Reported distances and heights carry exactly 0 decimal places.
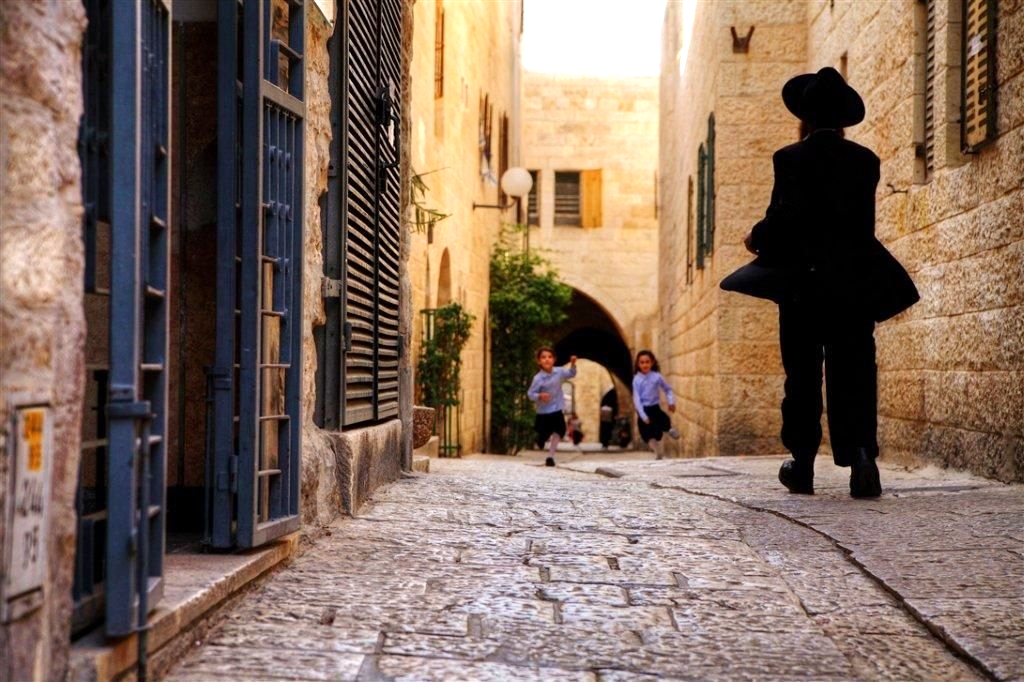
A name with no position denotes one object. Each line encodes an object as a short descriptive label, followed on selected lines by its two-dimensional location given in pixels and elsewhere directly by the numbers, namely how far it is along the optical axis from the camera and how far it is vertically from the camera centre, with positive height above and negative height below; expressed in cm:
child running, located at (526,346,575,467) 1241 -25
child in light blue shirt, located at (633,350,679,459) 1216 -26
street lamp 1728 +258
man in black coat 516 +43
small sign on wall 195 -22
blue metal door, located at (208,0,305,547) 351 +25
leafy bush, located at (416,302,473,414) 1280 +16
